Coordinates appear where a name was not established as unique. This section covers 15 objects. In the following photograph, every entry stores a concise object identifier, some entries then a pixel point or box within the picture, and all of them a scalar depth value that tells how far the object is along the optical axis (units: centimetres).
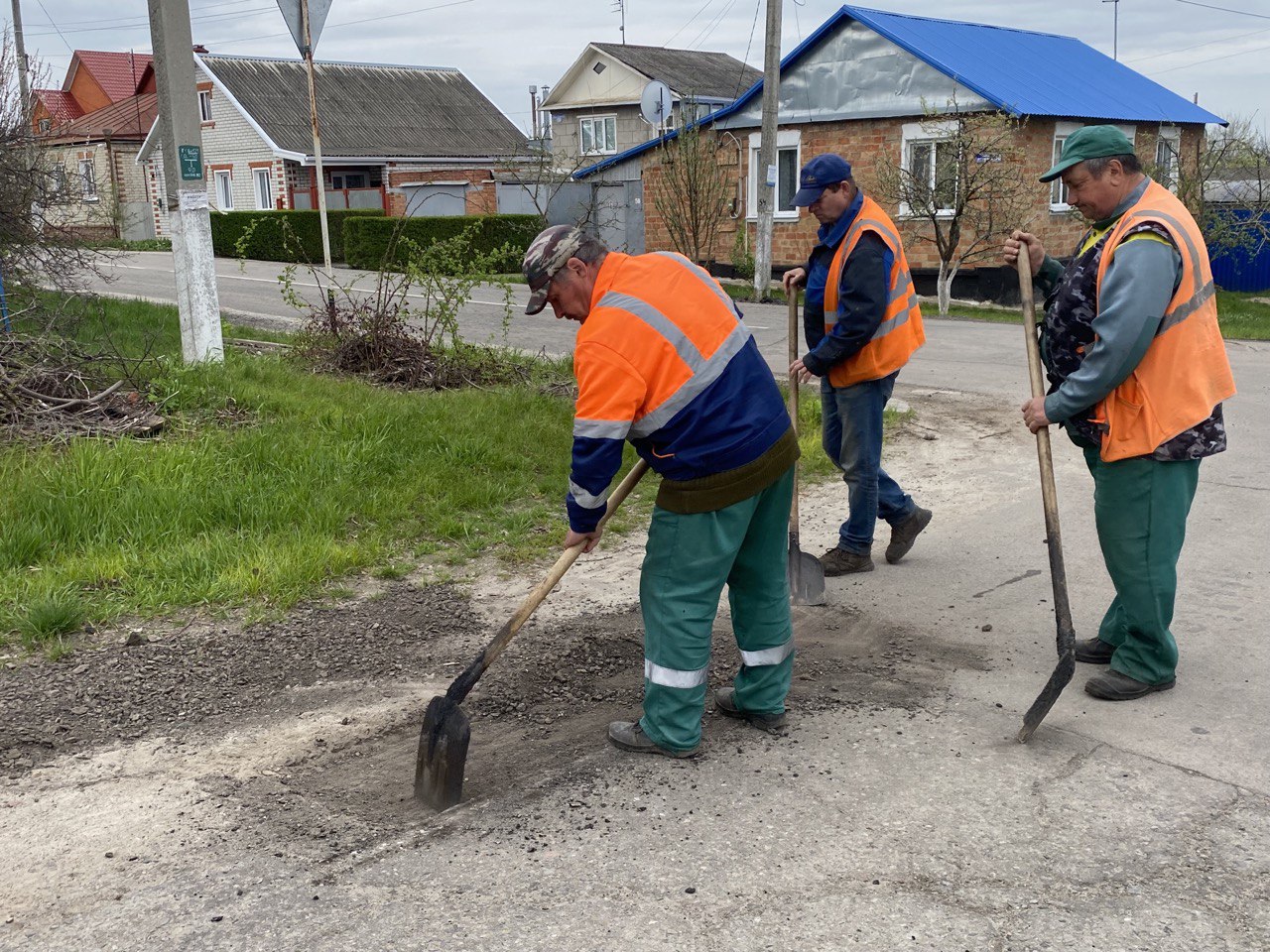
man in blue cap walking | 514
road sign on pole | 870
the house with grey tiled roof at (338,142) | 3409
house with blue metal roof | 1941
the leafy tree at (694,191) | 2128
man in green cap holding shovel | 380
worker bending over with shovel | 345
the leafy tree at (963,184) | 1719
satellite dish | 2253
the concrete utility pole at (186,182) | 813
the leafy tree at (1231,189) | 1969
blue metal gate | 2345
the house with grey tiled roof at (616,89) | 3775
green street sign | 816
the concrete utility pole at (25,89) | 1033
